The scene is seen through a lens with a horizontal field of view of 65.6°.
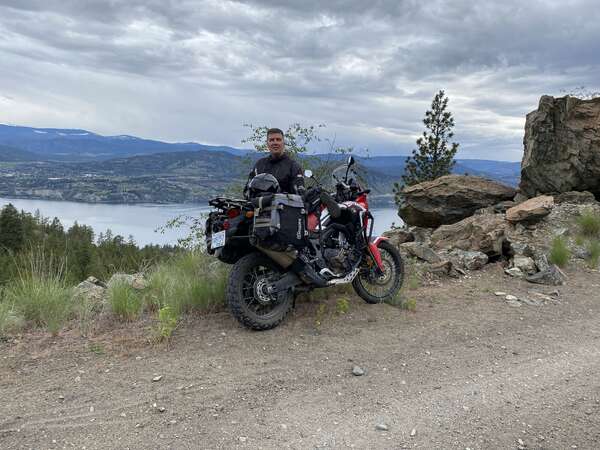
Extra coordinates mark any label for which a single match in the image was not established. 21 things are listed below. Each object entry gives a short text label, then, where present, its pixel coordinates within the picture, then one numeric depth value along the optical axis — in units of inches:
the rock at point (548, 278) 288.7
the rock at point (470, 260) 318.7
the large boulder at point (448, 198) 481.7
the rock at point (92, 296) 216.5
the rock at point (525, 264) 304.0
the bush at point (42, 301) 197.5
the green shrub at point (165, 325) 180.5
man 235.3
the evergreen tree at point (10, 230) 1973.4
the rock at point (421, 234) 421.2
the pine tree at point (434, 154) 989.8
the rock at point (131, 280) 231.9
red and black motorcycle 186.9
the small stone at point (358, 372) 160.1
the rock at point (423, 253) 327.9
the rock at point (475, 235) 335.6
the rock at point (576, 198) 467.5
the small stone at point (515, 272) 299.4
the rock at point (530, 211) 399.2
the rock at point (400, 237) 425.5
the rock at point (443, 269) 304.0
